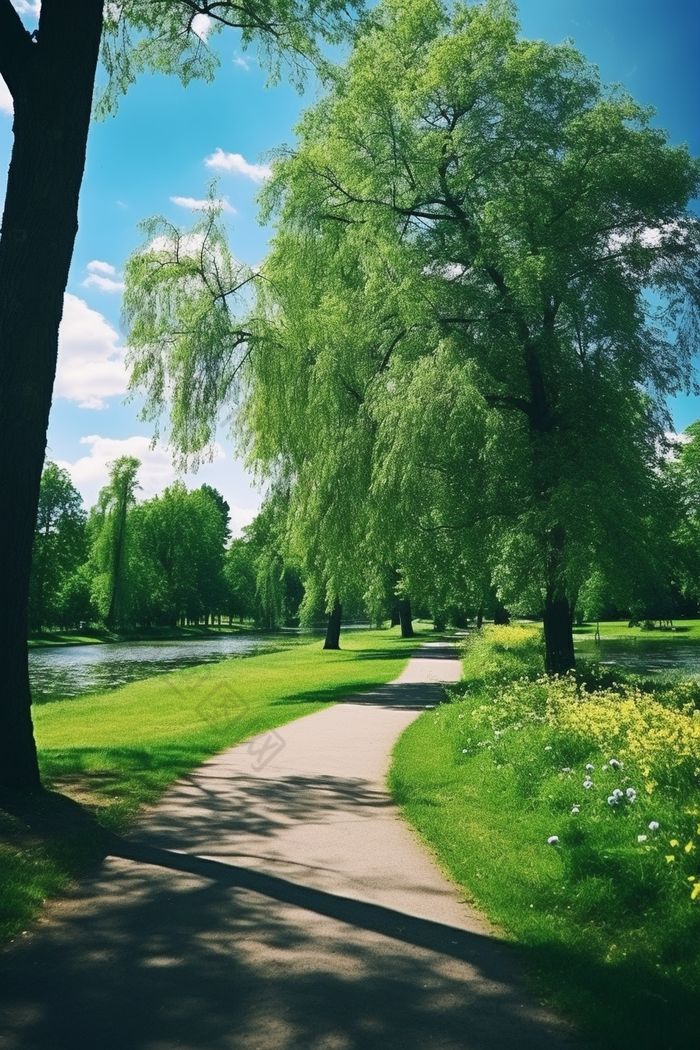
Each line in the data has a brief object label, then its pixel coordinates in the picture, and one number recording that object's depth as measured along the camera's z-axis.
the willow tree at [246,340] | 19.38
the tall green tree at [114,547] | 58.91
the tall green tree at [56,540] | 57.28
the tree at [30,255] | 7.32
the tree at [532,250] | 15.95
